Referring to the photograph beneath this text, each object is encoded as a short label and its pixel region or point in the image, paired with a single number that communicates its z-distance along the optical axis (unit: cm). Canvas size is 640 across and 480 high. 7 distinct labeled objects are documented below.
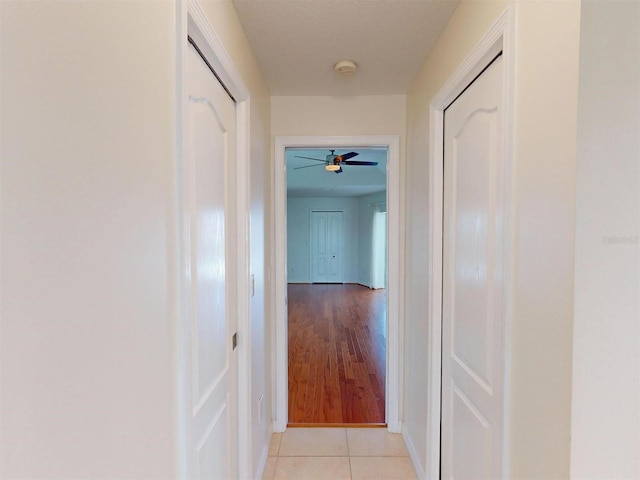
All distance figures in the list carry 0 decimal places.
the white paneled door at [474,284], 117
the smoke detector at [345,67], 191
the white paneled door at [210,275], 106
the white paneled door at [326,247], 973
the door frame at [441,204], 104
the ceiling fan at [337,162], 489
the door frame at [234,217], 89
